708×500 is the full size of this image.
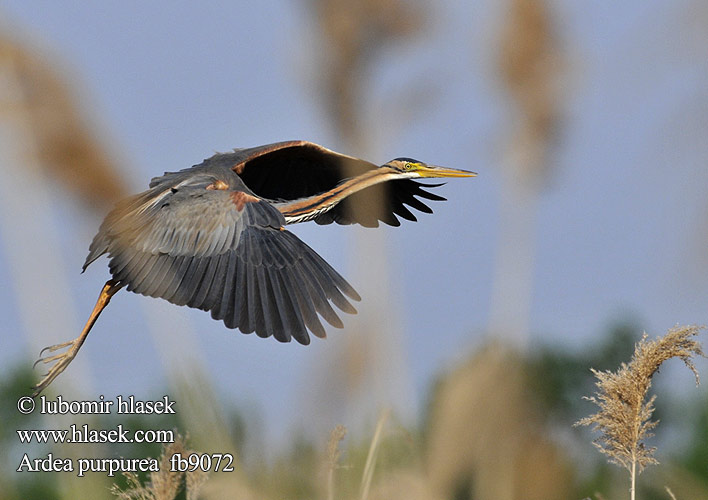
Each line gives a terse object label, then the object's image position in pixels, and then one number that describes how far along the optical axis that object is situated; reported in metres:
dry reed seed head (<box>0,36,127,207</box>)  14.42
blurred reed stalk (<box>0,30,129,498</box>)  14.60
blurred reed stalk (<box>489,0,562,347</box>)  14.69
